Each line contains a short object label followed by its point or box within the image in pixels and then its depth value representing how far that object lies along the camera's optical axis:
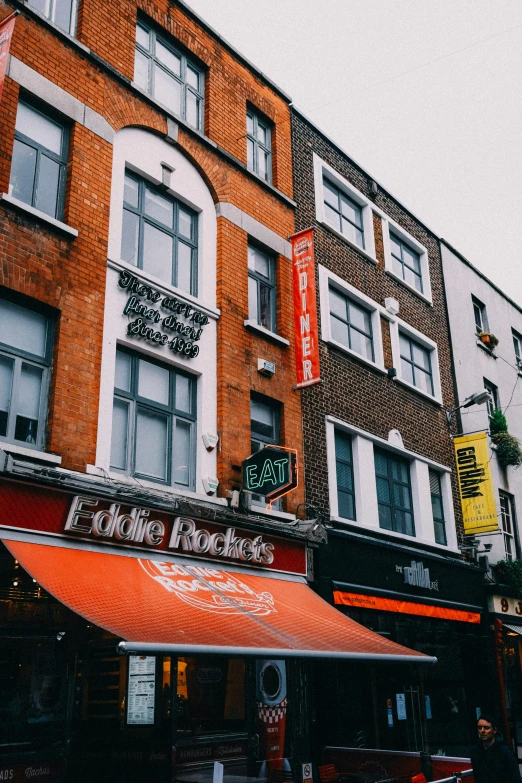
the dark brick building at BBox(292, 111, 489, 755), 14.61
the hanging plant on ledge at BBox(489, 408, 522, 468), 21.81
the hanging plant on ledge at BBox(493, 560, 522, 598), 19.98
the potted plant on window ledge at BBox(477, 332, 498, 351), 23.62
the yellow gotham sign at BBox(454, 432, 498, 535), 18.70
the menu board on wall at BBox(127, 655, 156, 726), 10.54
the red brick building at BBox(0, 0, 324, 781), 9.63
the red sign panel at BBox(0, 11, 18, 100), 8.66
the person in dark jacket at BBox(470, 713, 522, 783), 7.34
